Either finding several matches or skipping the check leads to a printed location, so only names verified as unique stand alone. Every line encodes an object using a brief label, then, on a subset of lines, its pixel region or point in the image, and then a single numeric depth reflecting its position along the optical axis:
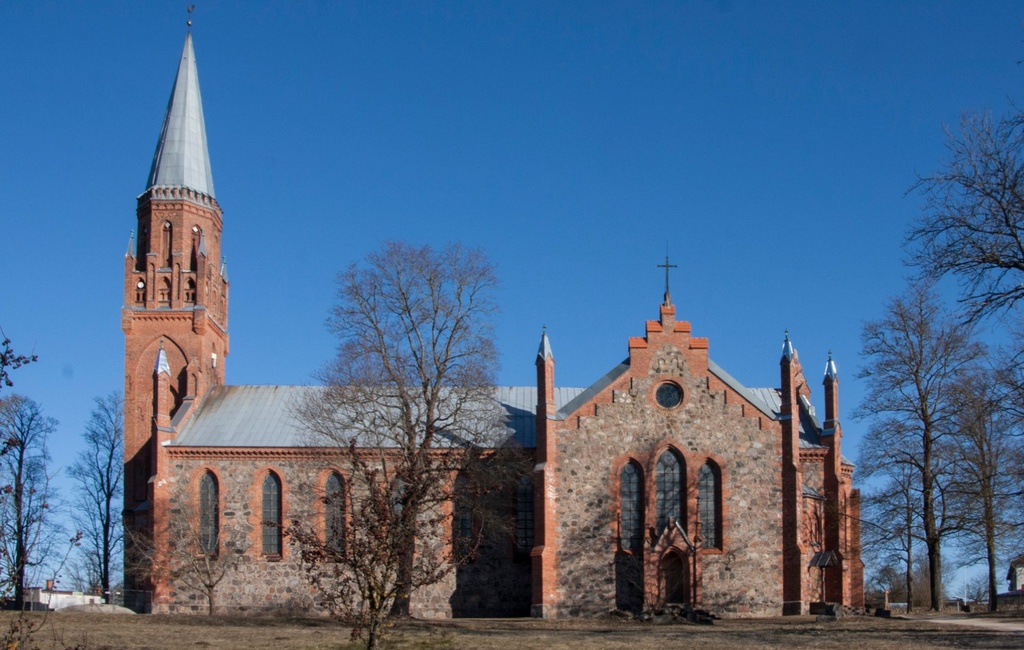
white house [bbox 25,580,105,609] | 47.91
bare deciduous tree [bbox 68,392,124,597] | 62.00
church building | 43.41
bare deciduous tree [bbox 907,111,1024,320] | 20.78
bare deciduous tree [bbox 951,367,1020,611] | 40.31
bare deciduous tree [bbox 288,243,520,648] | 41.81
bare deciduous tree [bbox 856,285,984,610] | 42.94
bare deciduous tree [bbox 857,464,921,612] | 42.84
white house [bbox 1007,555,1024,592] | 45.84
